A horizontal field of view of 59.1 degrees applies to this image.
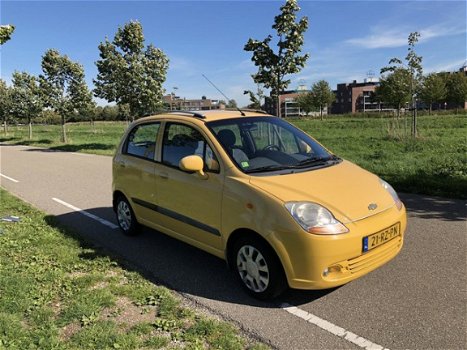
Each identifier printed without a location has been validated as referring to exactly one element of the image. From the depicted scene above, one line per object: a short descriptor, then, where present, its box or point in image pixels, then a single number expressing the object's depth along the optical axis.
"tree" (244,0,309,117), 13.68
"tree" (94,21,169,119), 21.59
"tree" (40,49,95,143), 25.98
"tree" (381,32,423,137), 14.67
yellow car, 3.46
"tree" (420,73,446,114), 61.40
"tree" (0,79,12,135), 34.47
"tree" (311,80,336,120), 78.44
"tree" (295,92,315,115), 80.62
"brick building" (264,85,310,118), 127.56
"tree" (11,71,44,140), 31.75
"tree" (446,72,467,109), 67.56
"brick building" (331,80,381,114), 130.27
